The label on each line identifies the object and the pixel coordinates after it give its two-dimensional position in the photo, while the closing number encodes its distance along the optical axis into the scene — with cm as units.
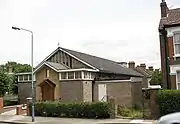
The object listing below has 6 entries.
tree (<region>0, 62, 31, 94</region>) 3419
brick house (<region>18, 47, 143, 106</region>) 2966
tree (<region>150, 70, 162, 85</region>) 5125
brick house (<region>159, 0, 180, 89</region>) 2144
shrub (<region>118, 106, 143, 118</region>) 2238
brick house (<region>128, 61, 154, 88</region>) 4638
